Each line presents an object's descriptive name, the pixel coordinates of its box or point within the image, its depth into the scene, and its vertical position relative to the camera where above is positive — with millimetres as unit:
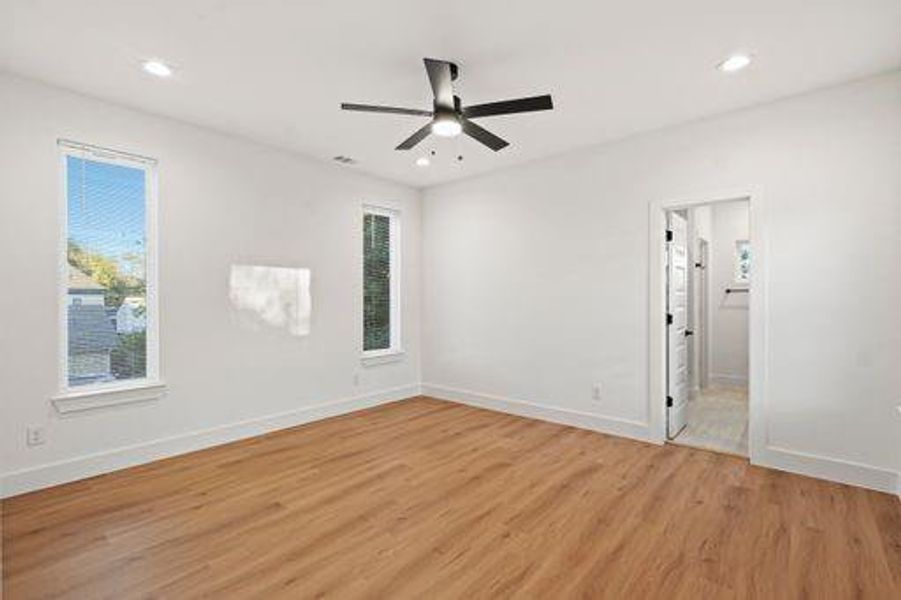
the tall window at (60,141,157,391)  3203 +232
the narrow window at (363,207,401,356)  5395 +222
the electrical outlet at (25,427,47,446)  2969 -938
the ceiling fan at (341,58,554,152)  2395 +1149
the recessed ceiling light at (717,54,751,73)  2717 +1501
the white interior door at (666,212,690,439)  4027 -257
